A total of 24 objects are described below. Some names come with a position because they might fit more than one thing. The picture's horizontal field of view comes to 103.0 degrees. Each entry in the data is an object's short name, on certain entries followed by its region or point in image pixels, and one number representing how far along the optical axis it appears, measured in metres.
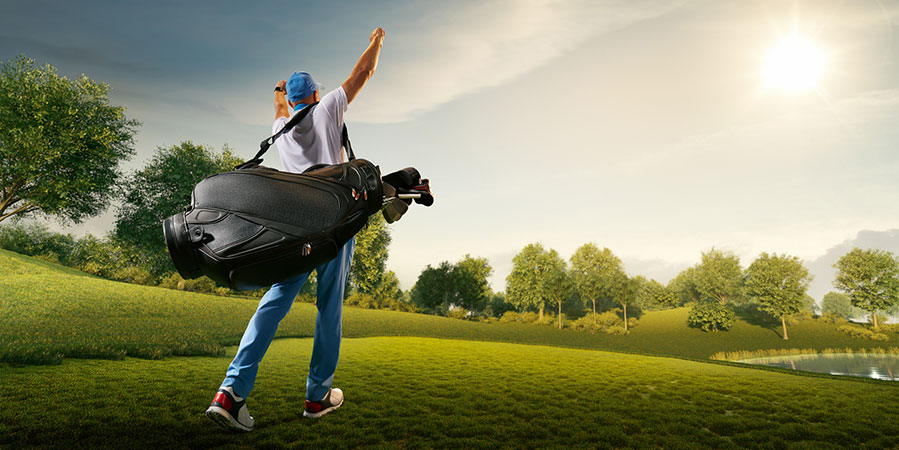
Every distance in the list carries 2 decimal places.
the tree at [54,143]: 18.19
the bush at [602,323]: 34.46
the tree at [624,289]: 33.22
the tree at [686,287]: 54.96
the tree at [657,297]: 57.31
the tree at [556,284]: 39.47
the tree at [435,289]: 45.38
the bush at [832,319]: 32.21
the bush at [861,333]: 27.16
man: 2.50
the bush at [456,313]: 37.09
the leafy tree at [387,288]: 37.66
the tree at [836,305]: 77.73
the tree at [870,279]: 28.72
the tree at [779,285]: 29.83
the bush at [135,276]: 26.87
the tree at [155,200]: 24.75
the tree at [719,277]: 47.67
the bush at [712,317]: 31.55
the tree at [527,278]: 42.09
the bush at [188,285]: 26.51
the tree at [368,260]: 34.31
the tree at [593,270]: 35.56
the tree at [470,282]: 46.00
